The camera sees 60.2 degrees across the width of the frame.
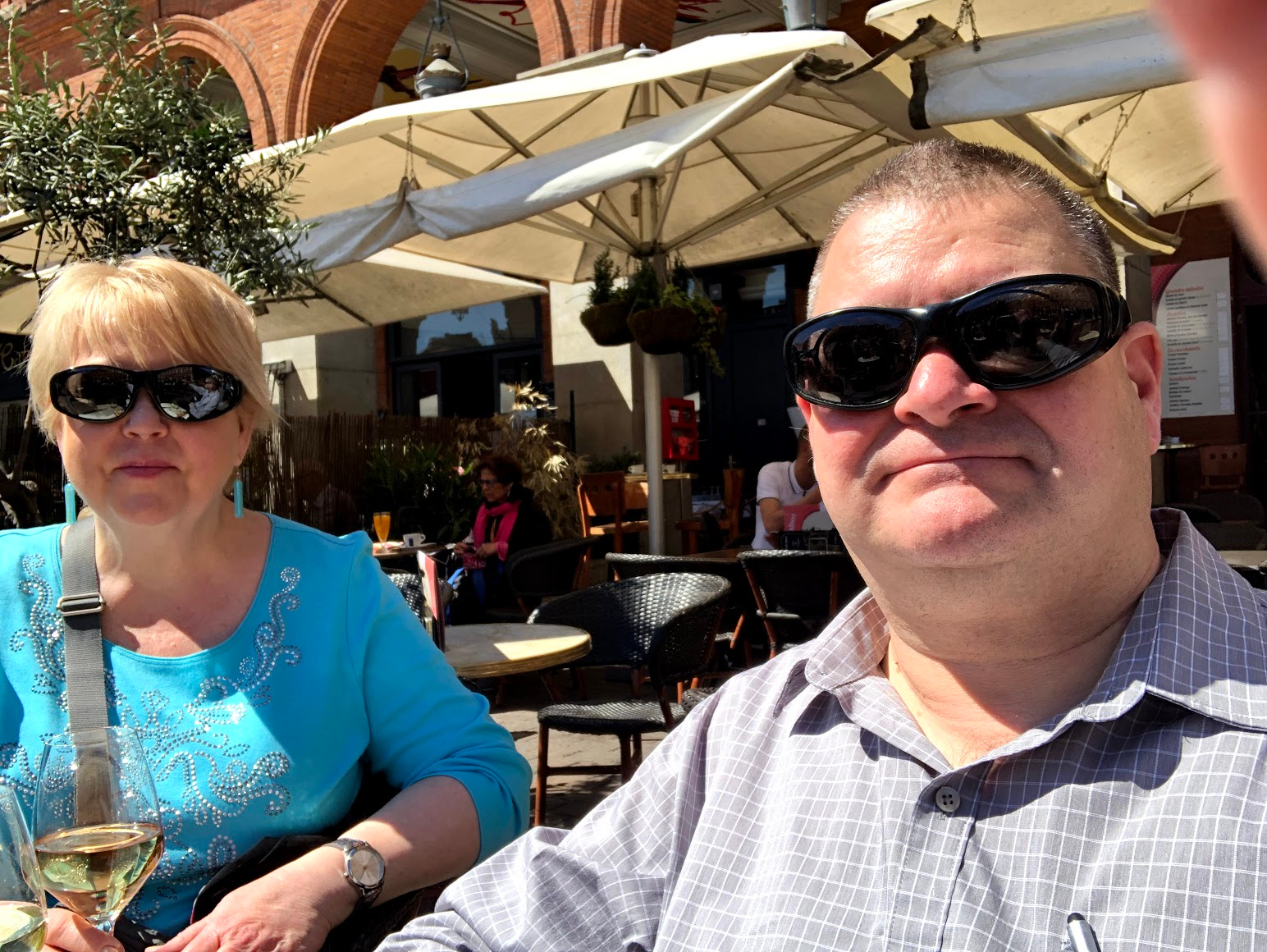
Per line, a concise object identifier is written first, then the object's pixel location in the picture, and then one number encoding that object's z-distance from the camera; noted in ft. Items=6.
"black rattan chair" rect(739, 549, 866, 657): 18.24
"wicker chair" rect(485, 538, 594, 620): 24.32
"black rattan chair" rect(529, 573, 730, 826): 14.96
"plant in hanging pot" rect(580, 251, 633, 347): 22.66
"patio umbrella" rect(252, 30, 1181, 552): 15.75
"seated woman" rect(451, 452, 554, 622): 26.40
